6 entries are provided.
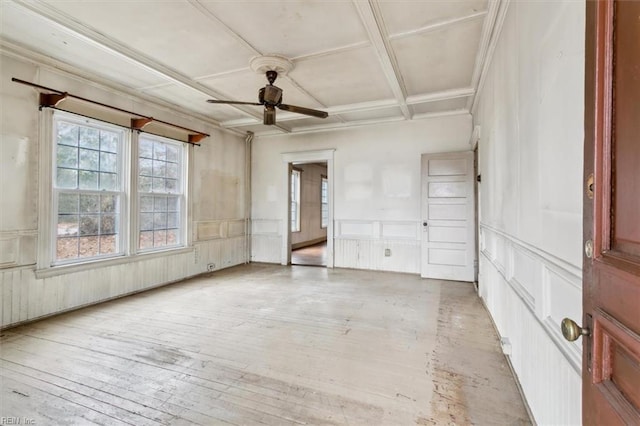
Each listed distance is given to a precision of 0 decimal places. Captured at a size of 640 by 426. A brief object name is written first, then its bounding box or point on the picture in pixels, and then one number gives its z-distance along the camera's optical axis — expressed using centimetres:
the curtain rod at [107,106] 321
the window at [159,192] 446
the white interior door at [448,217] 473
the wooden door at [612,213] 61
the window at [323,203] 1011
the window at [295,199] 849
